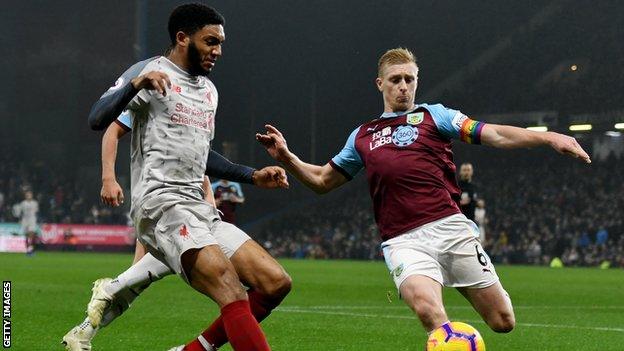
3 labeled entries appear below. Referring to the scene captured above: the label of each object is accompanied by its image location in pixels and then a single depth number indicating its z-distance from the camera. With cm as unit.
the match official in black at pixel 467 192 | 1836
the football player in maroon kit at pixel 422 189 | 631
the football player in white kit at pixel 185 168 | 559
